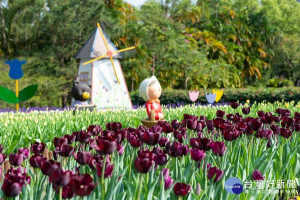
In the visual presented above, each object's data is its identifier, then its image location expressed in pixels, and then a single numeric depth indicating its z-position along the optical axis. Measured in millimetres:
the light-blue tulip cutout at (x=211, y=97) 10594
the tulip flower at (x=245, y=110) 4559
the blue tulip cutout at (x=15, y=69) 9414
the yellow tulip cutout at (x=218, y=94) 11203
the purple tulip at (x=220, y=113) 4148
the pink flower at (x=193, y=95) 10749
